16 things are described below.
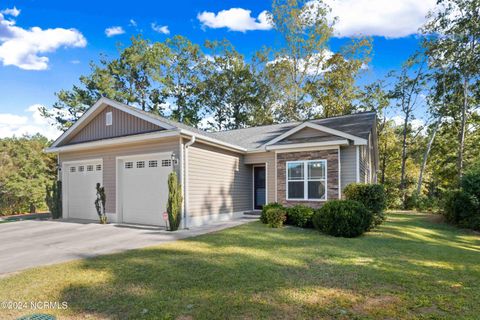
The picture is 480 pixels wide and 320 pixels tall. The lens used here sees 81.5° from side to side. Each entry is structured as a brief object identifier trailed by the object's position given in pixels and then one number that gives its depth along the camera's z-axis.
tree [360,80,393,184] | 24.48
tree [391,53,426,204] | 22.17
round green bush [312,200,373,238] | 7.97
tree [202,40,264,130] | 28.20
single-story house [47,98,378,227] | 9.90
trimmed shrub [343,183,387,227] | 8.88
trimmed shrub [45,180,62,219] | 12.48
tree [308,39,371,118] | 24.19
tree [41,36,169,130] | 25.44
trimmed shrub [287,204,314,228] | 9.30
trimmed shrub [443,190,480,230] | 10.23
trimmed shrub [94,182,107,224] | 10.70
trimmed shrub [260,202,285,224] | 9.79
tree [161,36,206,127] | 28.81
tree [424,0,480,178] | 17.94
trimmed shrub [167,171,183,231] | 8.82
